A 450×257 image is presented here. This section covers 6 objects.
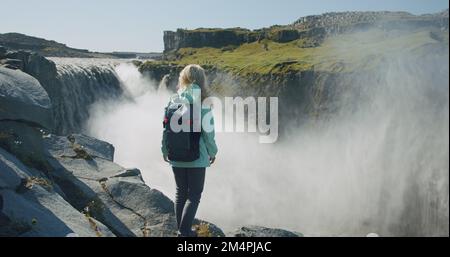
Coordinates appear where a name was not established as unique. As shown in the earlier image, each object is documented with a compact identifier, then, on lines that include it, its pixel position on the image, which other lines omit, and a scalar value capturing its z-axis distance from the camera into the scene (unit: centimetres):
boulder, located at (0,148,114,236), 787
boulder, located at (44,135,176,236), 1031
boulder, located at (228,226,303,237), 950
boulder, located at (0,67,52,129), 1162
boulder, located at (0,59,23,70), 1719
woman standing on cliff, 784
